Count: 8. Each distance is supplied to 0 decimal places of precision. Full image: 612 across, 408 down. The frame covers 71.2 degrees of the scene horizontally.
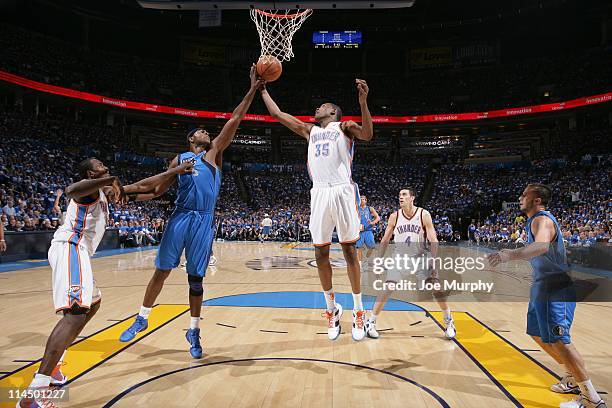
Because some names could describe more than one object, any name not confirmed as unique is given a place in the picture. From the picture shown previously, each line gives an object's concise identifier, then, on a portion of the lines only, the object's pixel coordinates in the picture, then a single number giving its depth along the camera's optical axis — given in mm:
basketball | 4289
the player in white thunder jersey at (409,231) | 5086
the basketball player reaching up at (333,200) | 4203
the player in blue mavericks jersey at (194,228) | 3932
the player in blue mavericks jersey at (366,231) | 10151
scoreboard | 32062
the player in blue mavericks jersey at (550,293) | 2922
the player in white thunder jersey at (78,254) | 2857
